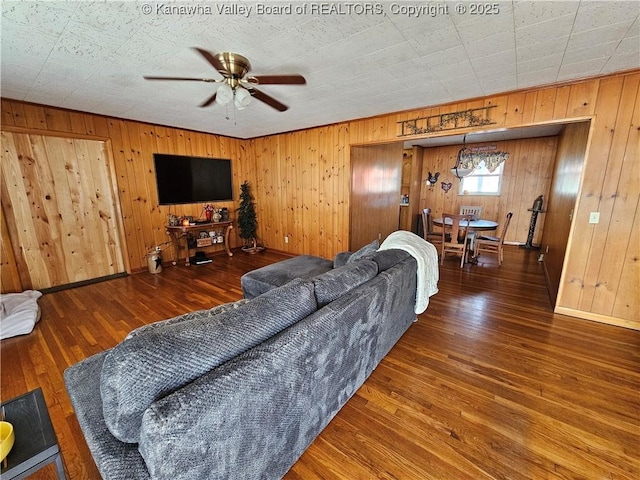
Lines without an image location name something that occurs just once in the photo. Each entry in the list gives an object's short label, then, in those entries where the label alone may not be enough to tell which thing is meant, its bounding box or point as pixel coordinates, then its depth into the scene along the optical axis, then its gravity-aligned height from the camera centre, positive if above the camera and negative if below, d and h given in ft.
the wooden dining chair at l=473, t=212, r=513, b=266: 14.29 -2.82
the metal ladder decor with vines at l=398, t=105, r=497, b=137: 10.07 +2.84
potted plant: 17.95 -1.80
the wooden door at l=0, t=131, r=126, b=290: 10.48 -0.78
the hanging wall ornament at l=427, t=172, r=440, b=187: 22.68 +1.17
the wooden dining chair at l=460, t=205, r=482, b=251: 19.26 -1.36
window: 20.66 +0.78
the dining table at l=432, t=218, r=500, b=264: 14.34 -1.80
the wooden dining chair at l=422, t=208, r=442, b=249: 16.33 -2.58
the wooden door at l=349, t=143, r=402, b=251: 14.60 -0.02
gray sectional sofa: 2.62 -2.29
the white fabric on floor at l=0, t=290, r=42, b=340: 7.95 -3.96
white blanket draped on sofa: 7.89 -2.05
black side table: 2.77 -2.78
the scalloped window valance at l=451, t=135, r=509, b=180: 17.95 +2.43
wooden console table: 14.49 -2.24
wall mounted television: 14.47 +0.73
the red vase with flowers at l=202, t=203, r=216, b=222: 16.22 -1.25
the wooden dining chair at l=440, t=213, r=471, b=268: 14.24 -2.45
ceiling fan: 6.52 +2.81
